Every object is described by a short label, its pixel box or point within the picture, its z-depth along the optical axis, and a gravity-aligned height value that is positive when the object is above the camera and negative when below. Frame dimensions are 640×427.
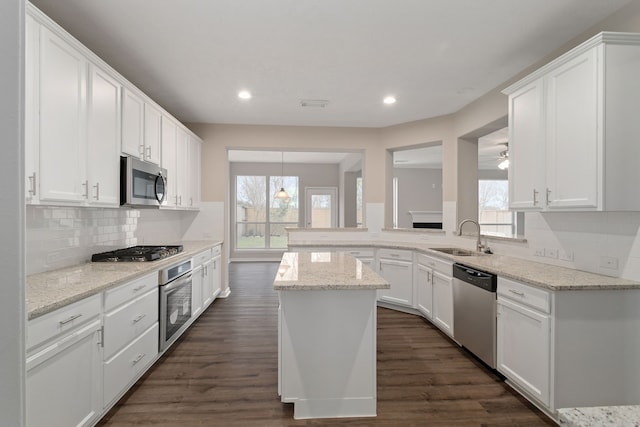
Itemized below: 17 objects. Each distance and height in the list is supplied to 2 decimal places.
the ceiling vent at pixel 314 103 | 3.75 +1.39
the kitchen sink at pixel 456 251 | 3.69 -0.46
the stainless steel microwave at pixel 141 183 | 2.55 +0.28
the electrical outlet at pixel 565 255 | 2.44 -0.33
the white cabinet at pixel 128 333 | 1.94 -0.86
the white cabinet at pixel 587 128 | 1.88 +0.58
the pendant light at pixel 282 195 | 7.40 +0.46
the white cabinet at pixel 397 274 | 4.03 -0.81
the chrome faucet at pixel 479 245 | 3.44 -0.35
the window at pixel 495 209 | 8.23 +0.15
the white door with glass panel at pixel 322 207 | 8.70 +0.20
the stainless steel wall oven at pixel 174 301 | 2.70 -0.84
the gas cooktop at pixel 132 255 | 2.60 -0.37
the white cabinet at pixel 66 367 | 1.40 -0.79
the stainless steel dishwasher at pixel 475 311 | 2.49 -0.86
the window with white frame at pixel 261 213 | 8.47 +0.02
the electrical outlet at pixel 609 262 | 2.11 -0.33
